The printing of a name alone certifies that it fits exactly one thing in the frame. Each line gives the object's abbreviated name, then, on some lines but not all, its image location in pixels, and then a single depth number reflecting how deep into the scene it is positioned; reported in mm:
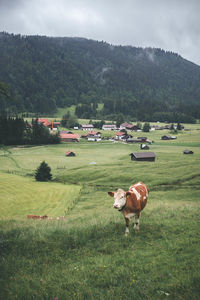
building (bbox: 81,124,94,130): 177500
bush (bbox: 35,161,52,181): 50866
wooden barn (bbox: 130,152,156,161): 71062
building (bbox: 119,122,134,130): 176750
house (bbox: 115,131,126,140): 137475
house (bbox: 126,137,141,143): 124062
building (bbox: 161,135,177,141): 128625
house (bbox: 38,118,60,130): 166275
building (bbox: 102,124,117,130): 186425
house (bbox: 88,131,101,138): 136375
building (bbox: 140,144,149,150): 99088
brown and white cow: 9750
